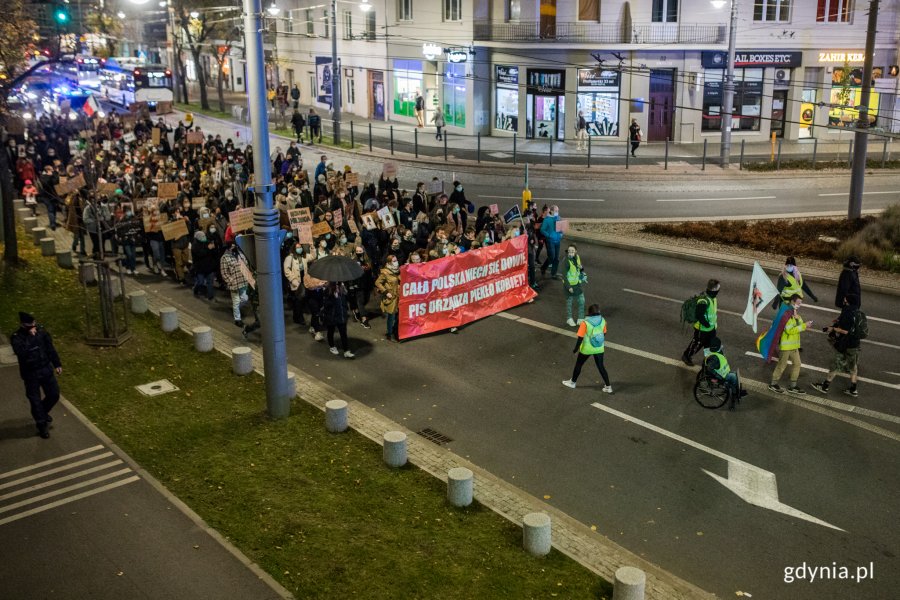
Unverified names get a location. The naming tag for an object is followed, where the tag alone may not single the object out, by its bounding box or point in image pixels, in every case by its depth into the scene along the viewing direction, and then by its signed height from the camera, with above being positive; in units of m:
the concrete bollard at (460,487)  9.90 -4.56
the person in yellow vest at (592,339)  13.20 -3.90
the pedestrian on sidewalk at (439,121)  42.88 -1.87
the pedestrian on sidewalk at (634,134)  36.75 -2.22
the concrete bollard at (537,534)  8.93 -4.61
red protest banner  16.12 -3.96
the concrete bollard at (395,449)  10.87 -4.54
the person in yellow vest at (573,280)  15.89 -3.63
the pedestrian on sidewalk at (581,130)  39.75 -2.18
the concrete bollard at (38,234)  22.30 -3.75
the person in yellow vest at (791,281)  14.65 -3.40
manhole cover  13.37 -4.65
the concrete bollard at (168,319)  15.96 -4.25
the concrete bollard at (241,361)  14.14 -4.46
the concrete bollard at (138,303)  17.11 -4.24
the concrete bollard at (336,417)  11.91 -4.52
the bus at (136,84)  57.38 +0.19
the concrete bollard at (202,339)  15.00 -4.34
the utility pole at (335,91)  40.00 -0.33
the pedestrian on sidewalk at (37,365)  11.38 -3.66
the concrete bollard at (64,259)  20.06 -3.94
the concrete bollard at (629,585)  7.96 -4.58
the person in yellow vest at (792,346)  13.06 -3.98
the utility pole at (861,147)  23.19 -1.78
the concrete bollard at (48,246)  20.83 -3.78
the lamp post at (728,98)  33.56 -0.69
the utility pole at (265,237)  11.48 -2.09
